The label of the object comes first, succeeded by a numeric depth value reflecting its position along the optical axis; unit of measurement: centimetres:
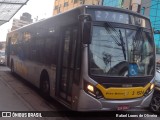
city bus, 434
